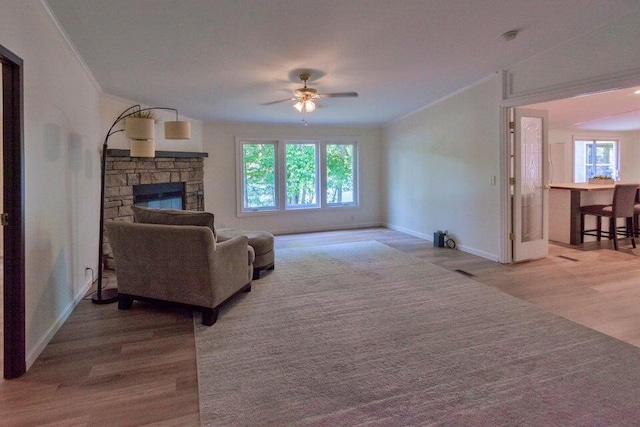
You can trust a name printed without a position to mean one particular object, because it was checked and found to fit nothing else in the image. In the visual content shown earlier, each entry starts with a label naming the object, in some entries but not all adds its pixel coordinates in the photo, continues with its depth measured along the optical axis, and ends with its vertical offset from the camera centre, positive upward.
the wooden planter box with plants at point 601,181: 6.17 +0.26
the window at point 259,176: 7.40 +0.43
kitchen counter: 5.89 -0.11
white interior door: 4.84 +0.15
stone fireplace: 4.75 +0.30
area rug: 1.91 -1.05
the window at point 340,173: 8.01 +0.52
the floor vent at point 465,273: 4.37 -0.91
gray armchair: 3.00 -0.56
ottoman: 4.26 -0.55
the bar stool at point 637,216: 5.72 -0.32
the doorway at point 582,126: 4.86 +1.43
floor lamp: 3.54 +0.60
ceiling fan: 4.24 +1.17
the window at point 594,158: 8.21 +0.85
